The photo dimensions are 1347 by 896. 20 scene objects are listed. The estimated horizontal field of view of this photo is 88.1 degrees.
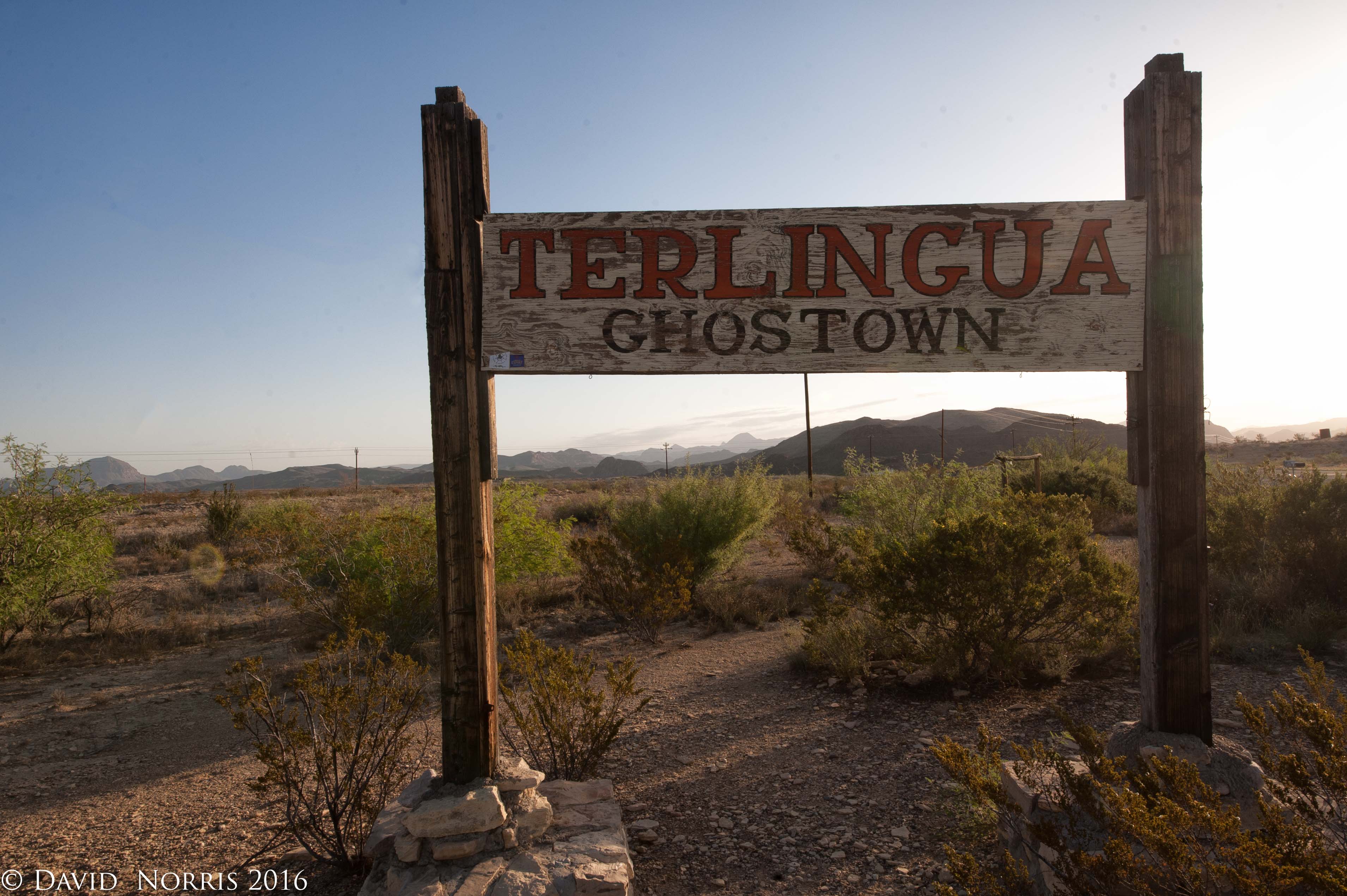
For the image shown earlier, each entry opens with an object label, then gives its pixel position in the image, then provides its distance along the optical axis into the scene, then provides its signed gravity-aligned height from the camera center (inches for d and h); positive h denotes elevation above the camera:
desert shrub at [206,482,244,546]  591.8 -58.8
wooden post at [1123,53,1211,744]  111.0 +3.3
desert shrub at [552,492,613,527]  655.1 -68.3
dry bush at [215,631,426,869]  124.9 -56.4
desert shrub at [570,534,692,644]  294.4 -64.2
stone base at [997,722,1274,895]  103.0 -55.3
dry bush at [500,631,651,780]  143.4 -57.0
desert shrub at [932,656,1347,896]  72.5 -46.5
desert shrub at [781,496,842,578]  303.3 -53.5
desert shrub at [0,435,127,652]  296.5 -38.4
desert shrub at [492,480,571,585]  322.0 -47.0
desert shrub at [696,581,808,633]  316.8 -80.6
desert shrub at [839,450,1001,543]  346.6 -34.2
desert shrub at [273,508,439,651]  274.1 -54.3
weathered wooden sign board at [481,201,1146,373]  116.2 +24.6
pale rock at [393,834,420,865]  108.0 -62.6
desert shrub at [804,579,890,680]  215.9 -68.1
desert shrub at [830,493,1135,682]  199.9 -48.7
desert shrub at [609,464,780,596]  365.4 -44.4
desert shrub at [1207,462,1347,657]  234.8 -57.1
